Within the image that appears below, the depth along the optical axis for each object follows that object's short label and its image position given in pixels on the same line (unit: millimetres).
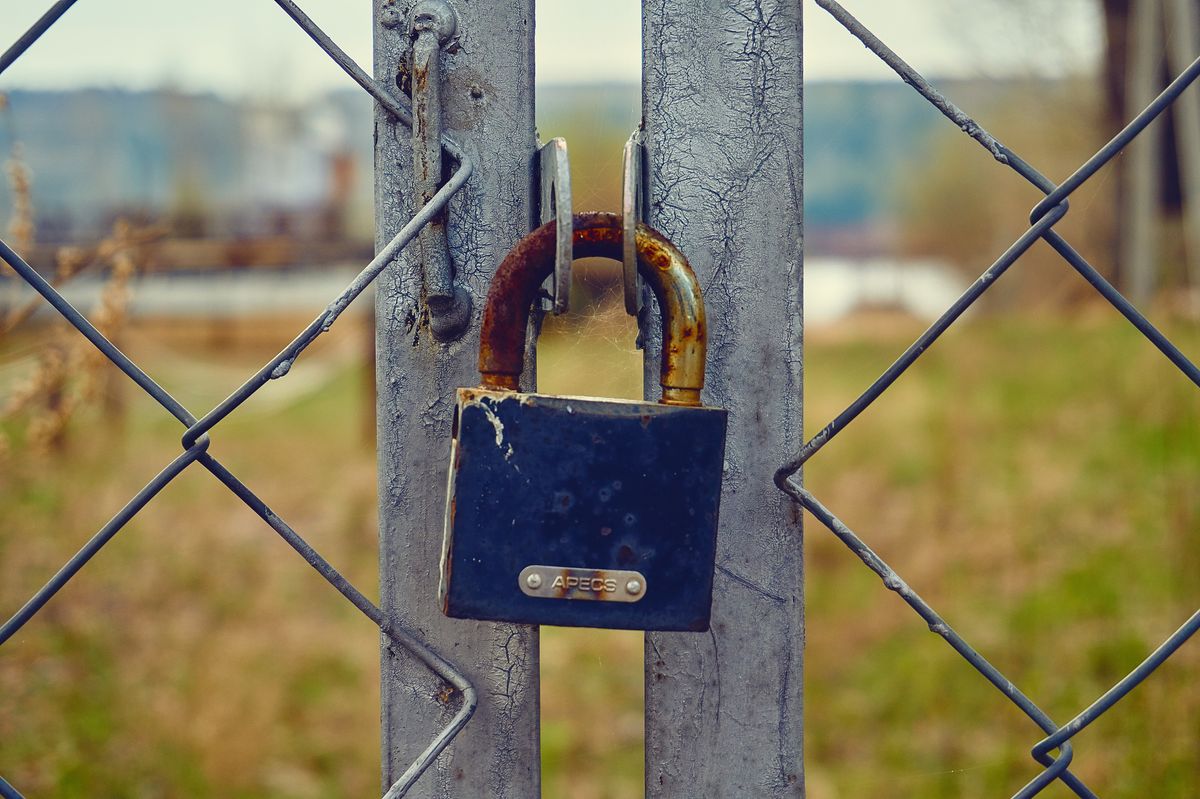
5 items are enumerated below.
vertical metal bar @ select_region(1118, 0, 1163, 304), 6441
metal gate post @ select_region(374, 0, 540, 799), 612
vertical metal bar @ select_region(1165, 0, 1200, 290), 4988
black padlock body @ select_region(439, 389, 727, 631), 586
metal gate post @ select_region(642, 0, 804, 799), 615
